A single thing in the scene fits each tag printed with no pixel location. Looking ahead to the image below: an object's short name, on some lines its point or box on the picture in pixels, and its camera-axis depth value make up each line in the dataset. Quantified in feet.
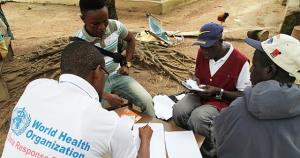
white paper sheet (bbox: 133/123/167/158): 5.10
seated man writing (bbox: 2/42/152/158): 3.34
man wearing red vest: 6.31
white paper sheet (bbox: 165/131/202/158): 5.19
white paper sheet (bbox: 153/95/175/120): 6.73
